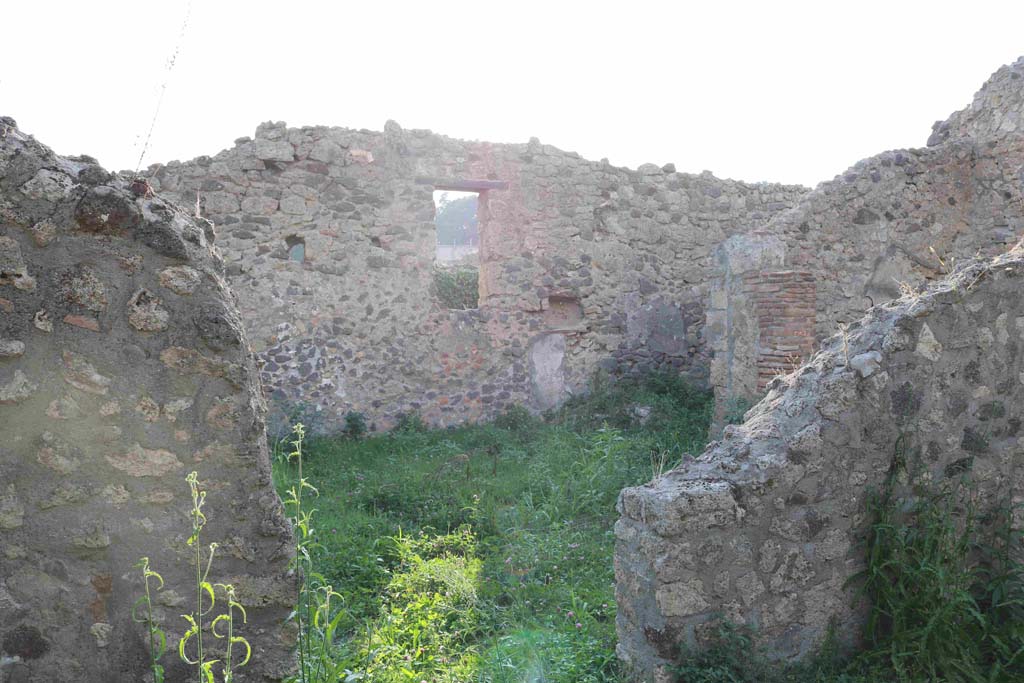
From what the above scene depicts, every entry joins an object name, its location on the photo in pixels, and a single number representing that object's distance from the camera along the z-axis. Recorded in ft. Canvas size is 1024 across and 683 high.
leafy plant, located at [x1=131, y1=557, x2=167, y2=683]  7.95
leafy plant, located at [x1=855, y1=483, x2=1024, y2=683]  10.15
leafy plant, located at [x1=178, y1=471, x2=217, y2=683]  7.69
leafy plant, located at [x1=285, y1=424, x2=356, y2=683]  9.07
